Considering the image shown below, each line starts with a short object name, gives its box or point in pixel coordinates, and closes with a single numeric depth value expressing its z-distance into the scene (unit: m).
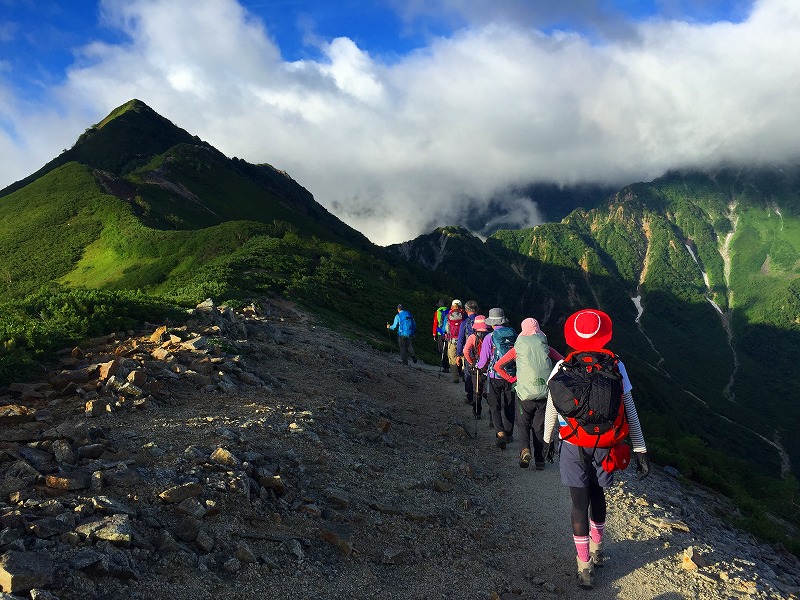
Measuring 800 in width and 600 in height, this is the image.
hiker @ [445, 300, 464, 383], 16.41
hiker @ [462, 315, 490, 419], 11.83
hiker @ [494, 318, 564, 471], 8.60
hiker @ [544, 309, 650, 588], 5.58
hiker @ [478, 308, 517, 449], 10.09
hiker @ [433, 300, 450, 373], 18.68
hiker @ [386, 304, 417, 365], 20.02
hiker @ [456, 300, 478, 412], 12.73
